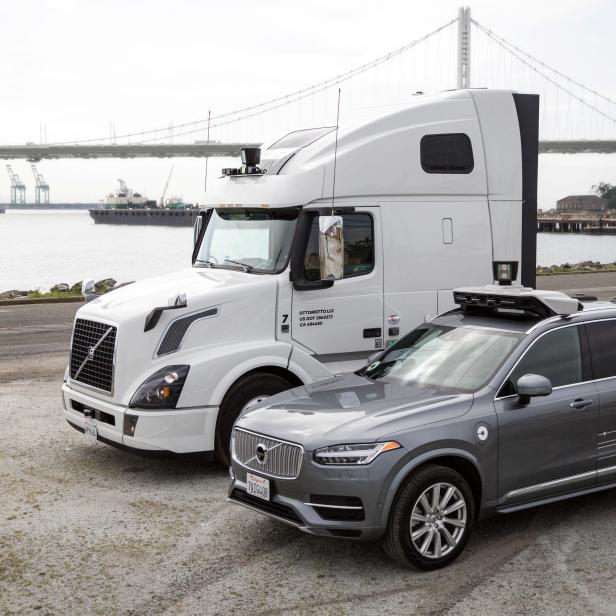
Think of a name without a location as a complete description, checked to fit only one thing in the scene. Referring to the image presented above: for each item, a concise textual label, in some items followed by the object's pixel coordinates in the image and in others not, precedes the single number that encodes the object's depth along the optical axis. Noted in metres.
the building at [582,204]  173.12
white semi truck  7.61
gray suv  5.47
